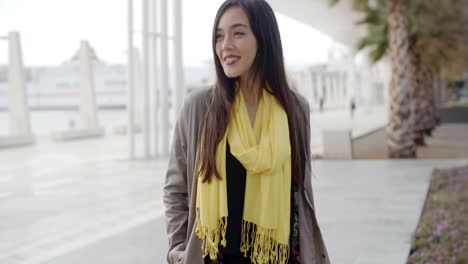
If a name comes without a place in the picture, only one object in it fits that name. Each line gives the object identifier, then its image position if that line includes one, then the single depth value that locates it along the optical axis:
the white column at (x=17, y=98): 20.86
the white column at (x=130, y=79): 13.45
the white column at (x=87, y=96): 25.34
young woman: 1.79
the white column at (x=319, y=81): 70.43
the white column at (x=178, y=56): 14.33
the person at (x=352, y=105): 38.93
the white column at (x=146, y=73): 13.72
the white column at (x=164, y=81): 14.07
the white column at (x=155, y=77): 14.15
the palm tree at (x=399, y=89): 13.38
